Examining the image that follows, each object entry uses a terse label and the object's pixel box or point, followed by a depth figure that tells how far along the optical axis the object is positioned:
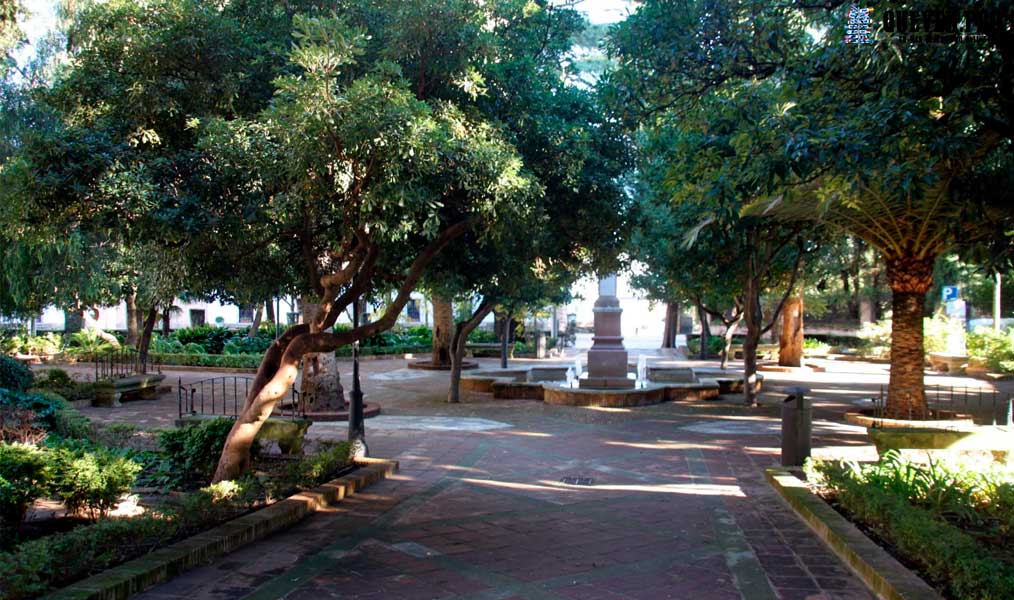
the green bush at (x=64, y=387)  18.23
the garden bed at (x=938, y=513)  4.93
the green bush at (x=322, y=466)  8.19
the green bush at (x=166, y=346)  31.17
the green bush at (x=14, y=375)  12.60
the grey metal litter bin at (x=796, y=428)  9.48
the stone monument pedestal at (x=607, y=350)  20.03
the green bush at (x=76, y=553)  4.64
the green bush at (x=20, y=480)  6.17
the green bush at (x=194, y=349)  31.06
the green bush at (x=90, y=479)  6.40
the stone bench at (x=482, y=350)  37.97
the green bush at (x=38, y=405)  10.25
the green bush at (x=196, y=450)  8.56
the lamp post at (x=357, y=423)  9.90
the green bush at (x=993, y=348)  25.86
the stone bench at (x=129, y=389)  18.23
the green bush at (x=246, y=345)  31.98
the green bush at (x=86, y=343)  27.81
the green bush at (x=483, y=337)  41.66
